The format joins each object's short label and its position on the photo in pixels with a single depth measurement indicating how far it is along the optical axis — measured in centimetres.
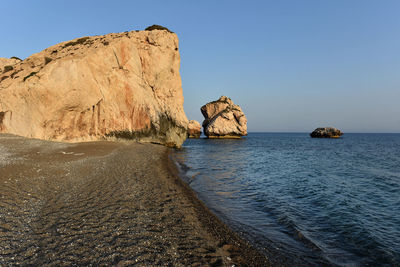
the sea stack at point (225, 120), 9719
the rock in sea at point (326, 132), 12493
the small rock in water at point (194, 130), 11057
